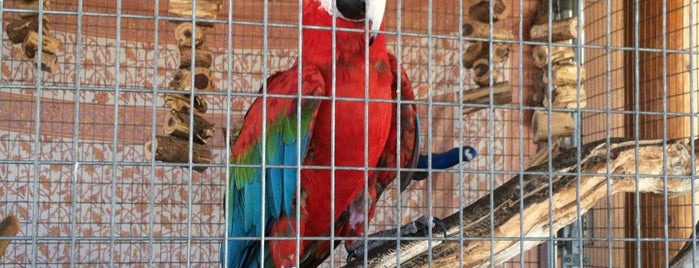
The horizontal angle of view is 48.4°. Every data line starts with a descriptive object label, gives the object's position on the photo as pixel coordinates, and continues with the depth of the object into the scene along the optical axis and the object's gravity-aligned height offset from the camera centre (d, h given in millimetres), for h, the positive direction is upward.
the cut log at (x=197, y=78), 2094 +182
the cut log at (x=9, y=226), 1828 -192
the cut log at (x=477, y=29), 2252 +345
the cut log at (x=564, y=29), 2064 +319
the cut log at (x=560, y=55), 2145 +259
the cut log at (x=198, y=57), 2109 +240
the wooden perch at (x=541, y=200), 1533 -109
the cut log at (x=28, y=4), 2043 +373
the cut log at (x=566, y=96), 2146 +144
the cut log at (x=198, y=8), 1933 +349
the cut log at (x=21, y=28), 2053 +308
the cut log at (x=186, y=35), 2059 +297
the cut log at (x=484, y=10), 2242 +398
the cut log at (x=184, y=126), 2070 +52
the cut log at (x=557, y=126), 2078 +59
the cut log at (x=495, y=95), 2203 +153
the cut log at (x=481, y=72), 2277 +222
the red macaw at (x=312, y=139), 1490 +16
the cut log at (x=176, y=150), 2055 -12
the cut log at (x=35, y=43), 2047 +269
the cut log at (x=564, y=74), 2125 +204
